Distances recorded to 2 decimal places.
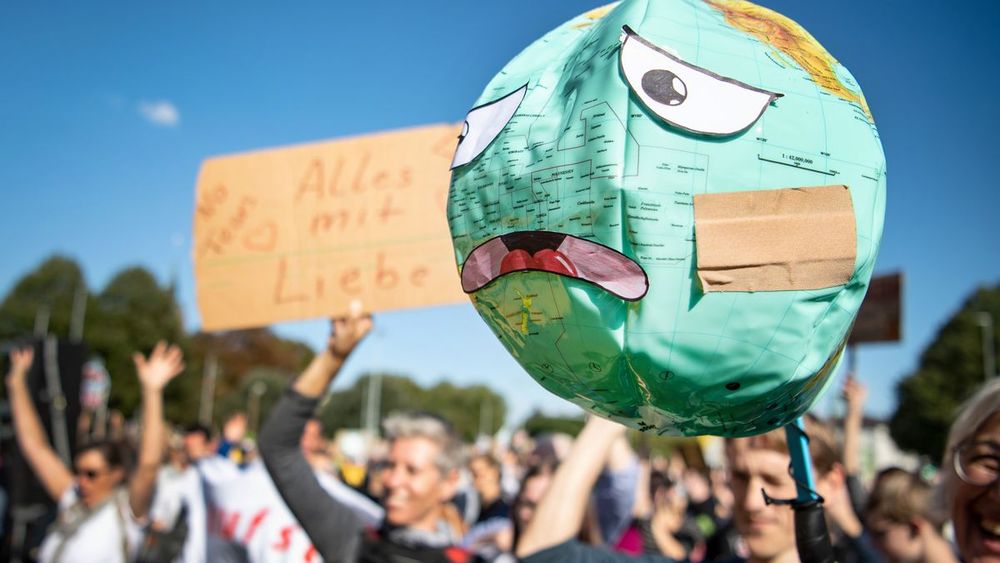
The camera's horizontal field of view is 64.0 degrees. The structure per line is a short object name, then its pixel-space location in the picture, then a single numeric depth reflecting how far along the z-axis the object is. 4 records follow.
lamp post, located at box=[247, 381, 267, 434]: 52.09
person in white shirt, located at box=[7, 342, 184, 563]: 4.02
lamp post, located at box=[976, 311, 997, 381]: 40.26
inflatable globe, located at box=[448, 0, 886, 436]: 0.97
